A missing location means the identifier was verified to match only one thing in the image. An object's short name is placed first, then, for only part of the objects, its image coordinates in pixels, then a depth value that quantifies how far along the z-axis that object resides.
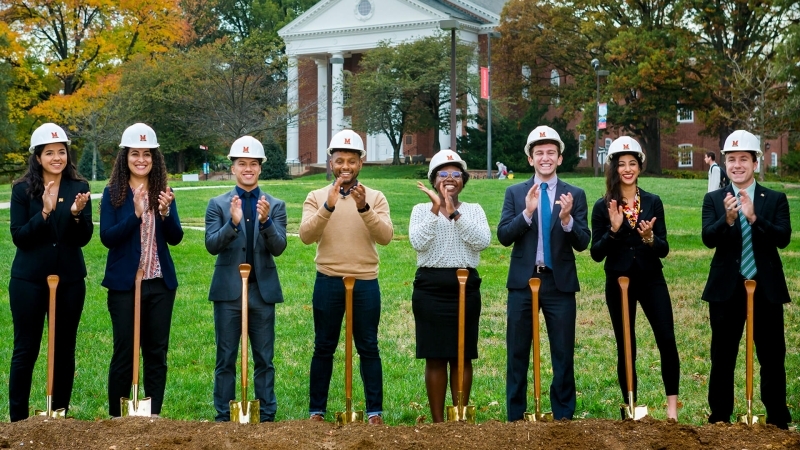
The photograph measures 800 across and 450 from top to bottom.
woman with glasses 6.84
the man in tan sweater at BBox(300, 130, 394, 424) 7.00
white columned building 59.09
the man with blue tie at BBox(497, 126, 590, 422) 6.87
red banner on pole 38.25
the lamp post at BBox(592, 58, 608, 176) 41.05
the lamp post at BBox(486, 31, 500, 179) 42.33
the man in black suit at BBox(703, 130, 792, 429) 6.77
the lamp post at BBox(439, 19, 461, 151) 27.67
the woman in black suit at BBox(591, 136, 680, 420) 6.93
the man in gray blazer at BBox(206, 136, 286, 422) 6.97
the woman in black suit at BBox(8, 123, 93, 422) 6.73
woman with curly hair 6.74
